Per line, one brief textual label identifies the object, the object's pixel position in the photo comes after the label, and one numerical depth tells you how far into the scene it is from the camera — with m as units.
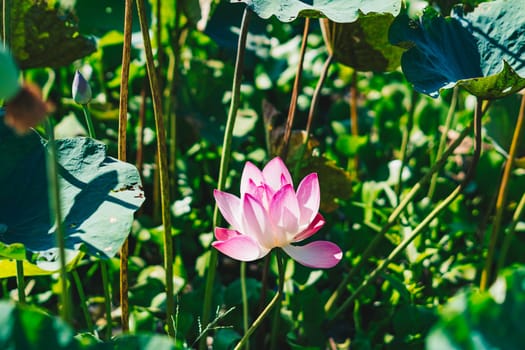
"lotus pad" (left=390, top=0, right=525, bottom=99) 2.74
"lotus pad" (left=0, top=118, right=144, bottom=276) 2.50
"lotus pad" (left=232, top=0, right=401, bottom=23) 2.64
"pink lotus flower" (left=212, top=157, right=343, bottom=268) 2.50
